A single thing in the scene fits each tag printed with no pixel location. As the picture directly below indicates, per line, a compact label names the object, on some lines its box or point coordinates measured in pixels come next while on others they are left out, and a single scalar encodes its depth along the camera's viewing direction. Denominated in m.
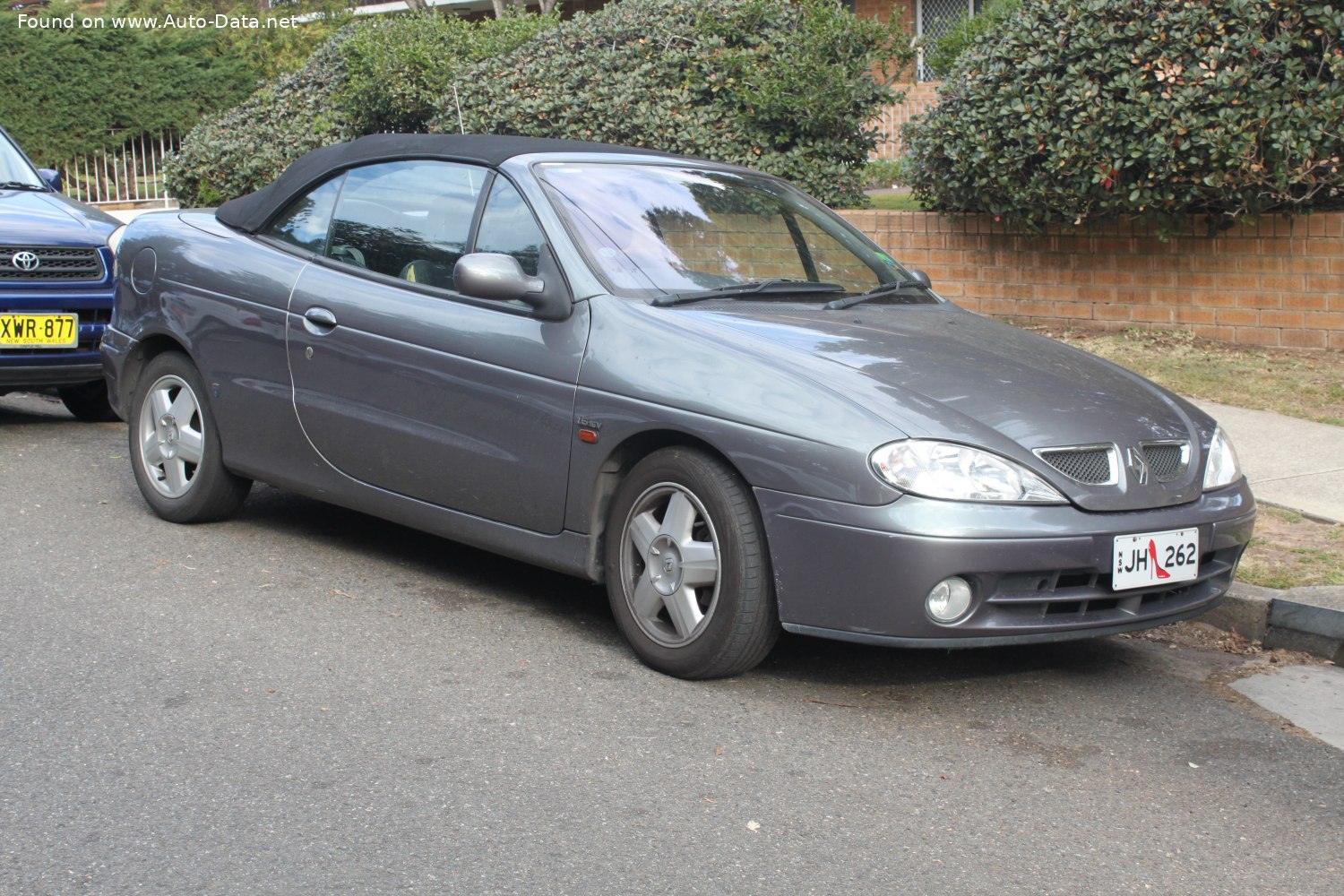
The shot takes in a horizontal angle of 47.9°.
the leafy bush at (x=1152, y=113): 9.07
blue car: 8.09
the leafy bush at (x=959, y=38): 13.86
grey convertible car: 4.16
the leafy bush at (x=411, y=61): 14.15
